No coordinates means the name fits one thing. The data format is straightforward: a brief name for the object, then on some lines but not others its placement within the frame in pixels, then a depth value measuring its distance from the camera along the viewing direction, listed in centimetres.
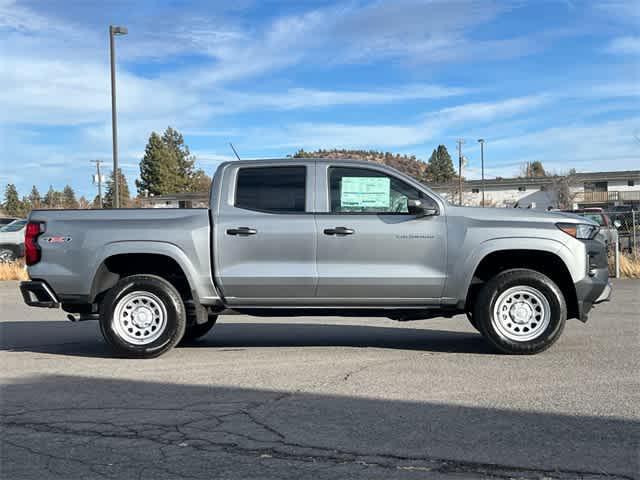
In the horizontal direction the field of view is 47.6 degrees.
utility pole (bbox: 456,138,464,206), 6882
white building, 5784
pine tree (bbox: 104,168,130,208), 7181
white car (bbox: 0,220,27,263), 2295
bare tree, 5480
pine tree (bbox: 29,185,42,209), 7537
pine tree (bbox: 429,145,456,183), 10519
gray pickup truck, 746
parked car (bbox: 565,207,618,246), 1841
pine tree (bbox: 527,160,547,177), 8894
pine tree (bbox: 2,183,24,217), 7819
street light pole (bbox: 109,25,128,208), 2254
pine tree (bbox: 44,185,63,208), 7602
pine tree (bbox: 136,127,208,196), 7156
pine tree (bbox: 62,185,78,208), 10360
